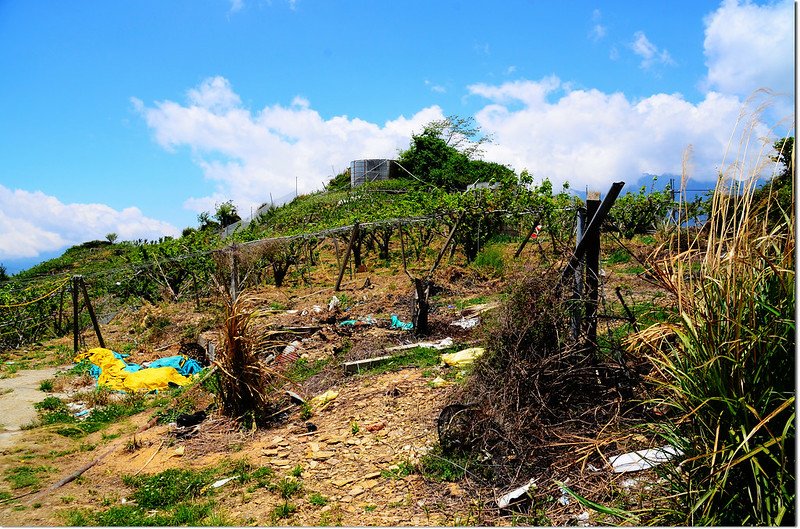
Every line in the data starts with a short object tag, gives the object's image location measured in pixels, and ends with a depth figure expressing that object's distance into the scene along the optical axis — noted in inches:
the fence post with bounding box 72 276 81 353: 420.0
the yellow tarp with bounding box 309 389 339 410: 233.8
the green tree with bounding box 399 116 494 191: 1137.4
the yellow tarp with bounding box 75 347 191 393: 315.3
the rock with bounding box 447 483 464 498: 142.0
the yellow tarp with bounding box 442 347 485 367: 237.3
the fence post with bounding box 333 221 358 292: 470.3
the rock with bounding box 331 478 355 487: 163.2
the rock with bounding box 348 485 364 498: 155.8
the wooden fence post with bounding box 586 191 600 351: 155.3
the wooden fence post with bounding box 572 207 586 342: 156.7
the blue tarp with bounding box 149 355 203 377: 350.9
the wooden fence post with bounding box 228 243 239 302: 405.4
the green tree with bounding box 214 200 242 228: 1175.6
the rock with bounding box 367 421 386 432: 195.2
